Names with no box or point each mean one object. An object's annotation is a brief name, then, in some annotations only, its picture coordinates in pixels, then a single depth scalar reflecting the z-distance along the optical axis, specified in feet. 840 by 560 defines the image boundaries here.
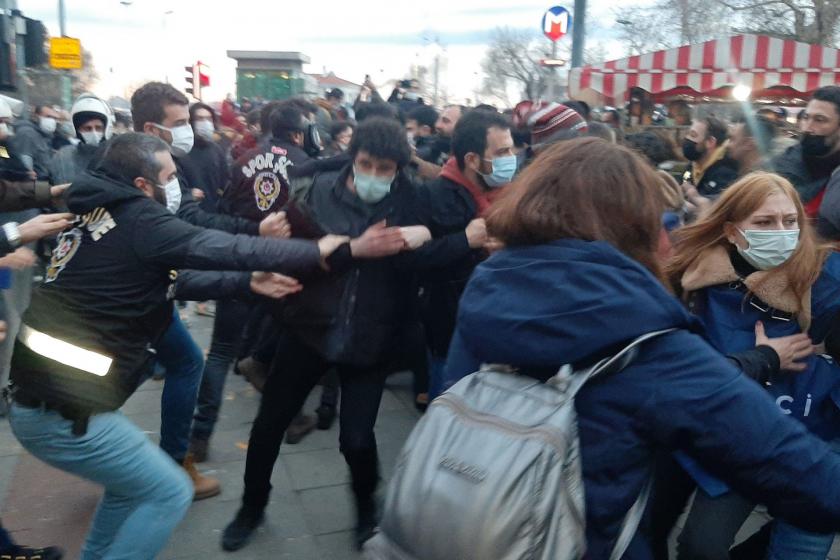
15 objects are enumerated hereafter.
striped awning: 41.48
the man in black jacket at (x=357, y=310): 11.14
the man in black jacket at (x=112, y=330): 9.01
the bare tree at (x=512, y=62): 223.30
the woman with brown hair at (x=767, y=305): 8.79
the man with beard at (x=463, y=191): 12.60
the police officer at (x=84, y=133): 18.84
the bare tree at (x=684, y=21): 110.42
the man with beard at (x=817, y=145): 14.43
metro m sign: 42.24
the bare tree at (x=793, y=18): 94.99
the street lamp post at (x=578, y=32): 43.93
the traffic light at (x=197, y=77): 68.33
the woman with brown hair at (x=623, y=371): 5.14
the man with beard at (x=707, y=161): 16.57
